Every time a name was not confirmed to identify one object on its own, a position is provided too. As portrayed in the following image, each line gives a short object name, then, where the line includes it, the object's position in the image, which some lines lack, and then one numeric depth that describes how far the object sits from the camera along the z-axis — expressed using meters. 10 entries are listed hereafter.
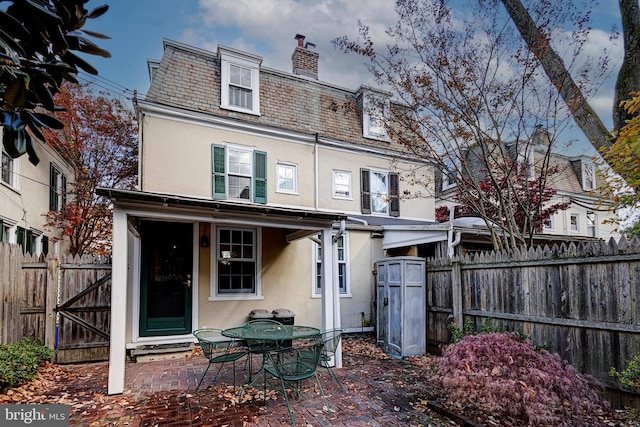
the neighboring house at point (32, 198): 8.98
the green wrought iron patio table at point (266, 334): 4.73
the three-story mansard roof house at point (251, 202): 6.54
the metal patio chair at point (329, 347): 4.82
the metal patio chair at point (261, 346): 4.81
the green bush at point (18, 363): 4.84
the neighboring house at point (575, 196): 17.11
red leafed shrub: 3.59
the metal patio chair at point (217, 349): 4.91
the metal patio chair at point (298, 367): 4.28
